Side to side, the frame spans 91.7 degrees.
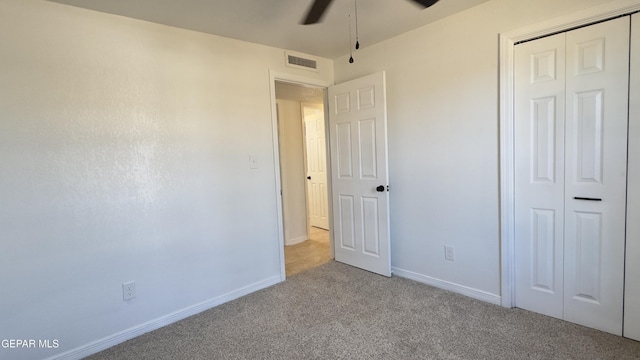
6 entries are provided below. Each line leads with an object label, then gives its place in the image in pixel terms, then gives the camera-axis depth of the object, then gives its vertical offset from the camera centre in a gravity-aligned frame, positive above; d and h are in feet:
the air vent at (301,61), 10.28 +3.43
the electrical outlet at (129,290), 7.35 -2.88
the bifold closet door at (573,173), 6.30 -0.52
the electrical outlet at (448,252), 8.91 -2.82
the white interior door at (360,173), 9.92 -0.48
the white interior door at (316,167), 17.47 -0.36
